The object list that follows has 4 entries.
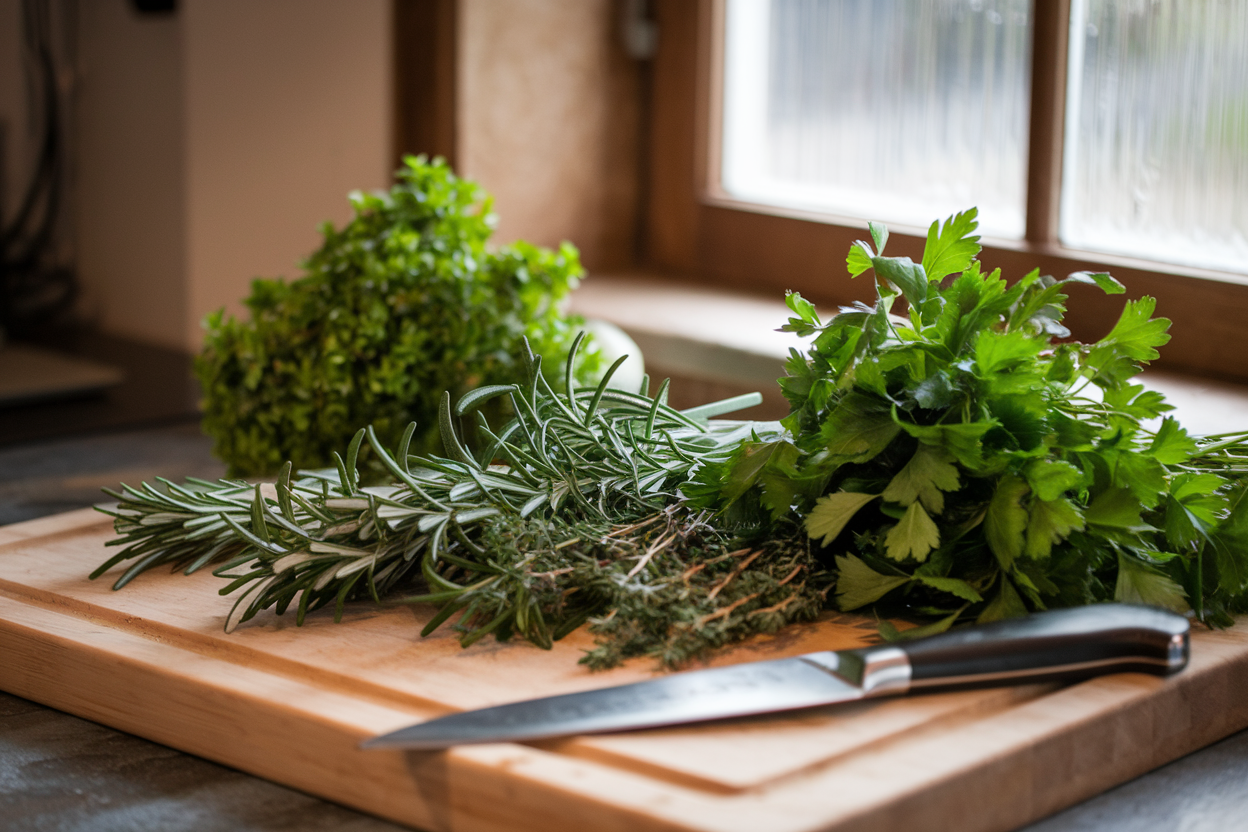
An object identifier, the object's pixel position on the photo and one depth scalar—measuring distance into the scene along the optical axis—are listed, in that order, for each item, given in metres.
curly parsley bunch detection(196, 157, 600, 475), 1.32
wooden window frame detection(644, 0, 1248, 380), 1.39
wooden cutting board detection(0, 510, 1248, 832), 0.91
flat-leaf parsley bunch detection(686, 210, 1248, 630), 1.00
